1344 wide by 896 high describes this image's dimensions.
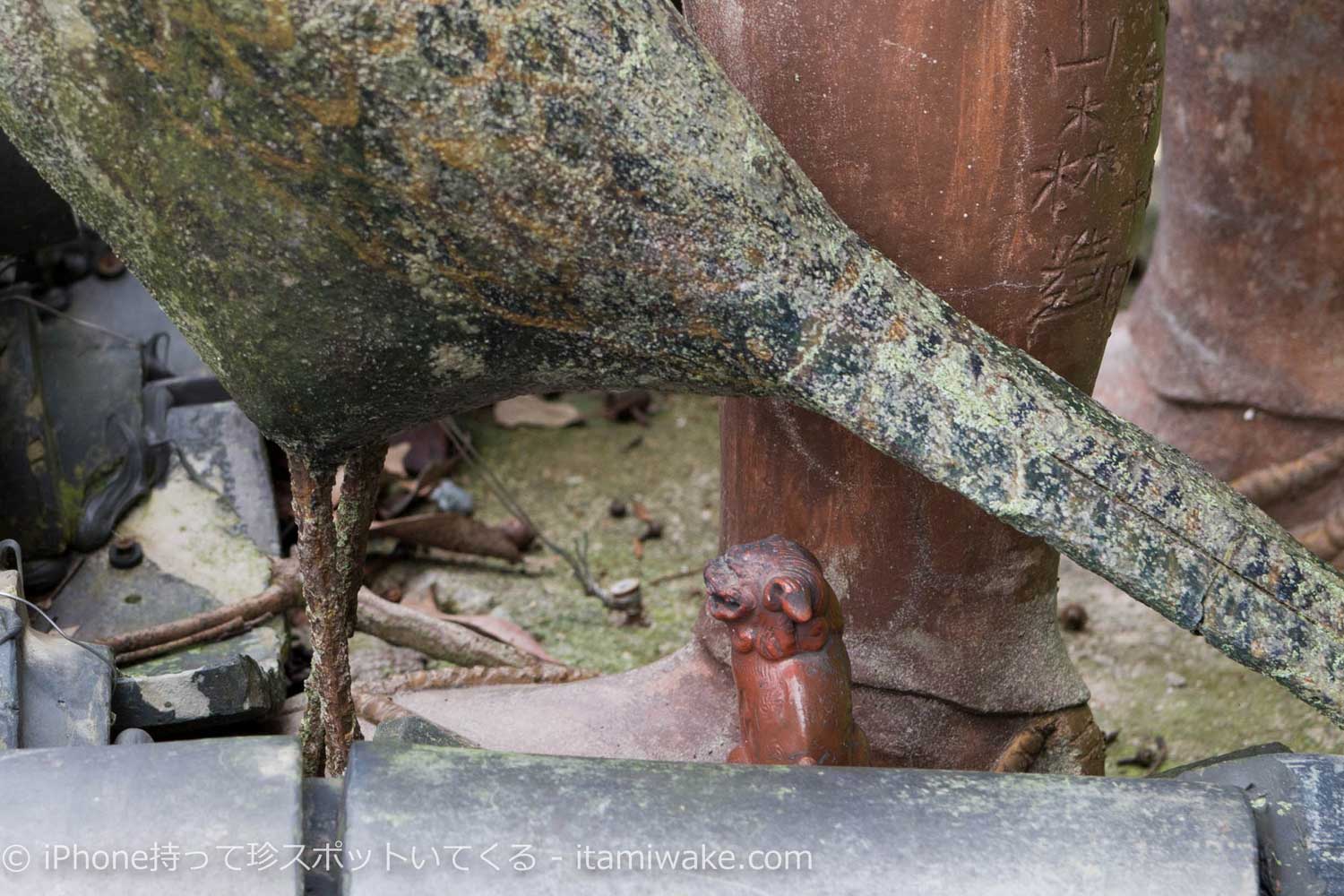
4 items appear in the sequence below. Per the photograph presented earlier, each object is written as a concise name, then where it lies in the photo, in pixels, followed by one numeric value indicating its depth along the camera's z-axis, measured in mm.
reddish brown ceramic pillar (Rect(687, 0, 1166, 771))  1202
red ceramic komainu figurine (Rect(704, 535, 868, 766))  1178
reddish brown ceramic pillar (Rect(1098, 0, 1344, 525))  2057
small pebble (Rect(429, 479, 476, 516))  2447
